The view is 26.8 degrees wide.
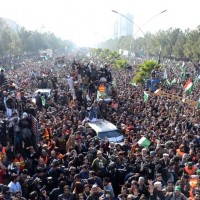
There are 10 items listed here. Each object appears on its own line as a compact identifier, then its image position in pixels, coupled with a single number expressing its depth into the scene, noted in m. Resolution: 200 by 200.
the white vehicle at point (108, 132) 15.09
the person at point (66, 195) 8.45
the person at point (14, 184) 9.03
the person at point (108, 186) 9.18
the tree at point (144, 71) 35.12
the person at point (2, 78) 21.81
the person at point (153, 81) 28.05
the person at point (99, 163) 10.56
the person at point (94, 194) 8.38
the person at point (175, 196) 8.80
